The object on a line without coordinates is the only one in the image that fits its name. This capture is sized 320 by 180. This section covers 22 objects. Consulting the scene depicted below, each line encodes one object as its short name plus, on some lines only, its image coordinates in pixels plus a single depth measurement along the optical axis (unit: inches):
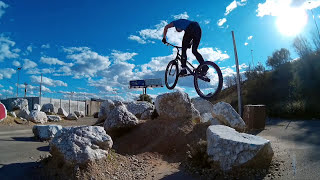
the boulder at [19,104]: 1074.8
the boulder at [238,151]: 239.5
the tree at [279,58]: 1437.0
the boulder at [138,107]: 509.7
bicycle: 143.4
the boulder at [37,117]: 813.9
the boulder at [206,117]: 426.0
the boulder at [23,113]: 918.0
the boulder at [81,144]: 240.5
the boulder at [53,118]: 941.2
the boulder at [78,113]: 1376.1
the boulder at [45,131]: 426.0
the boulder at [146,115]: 486.6
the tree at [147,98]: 734.0
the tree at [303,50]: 997.2
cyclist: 165.6
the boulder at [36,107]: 1122.5
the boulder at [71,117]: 1103.7
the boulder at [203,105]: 557.2
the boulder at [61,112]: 1211.6
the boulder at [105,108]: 583.2
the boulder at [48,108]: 1169.4
